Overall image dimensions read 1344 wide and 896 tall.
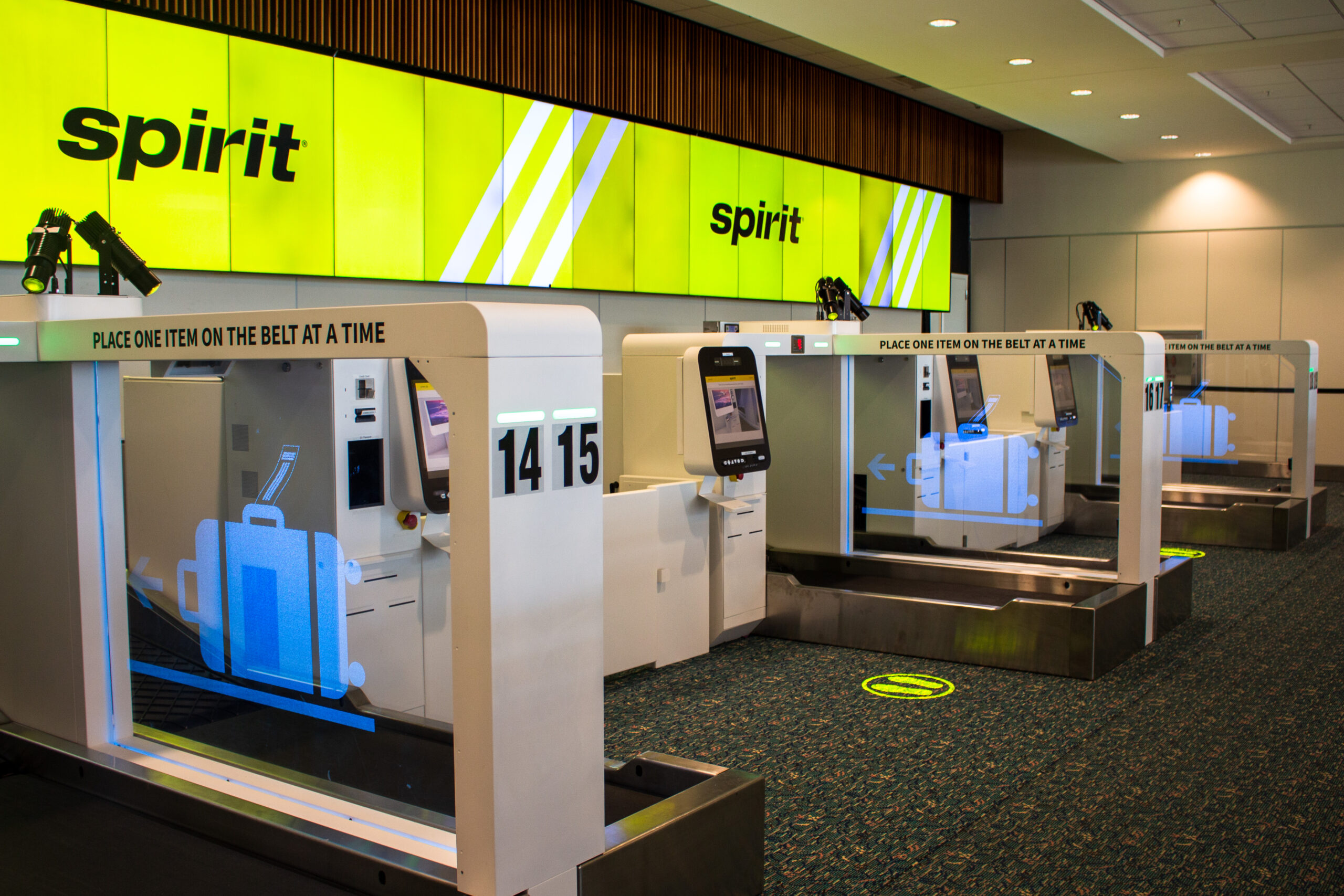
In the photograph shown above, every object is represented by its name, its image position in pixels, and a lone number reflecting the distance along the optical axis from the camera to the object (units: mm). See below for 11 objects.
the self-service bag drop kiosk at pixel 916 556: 4633
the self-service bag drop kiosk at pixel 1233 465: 7461
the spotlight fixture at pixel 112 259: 2953
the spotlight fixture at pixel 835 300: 6082
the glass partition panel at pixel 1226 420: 8086
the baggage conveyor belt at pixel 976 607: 4527
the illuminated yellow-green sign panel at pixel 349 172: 4820
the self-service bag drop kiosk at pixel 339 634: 1860
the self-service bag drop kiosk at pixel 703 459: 4598
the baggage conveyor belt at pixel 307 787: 2141
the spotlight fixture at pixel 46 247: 2754
